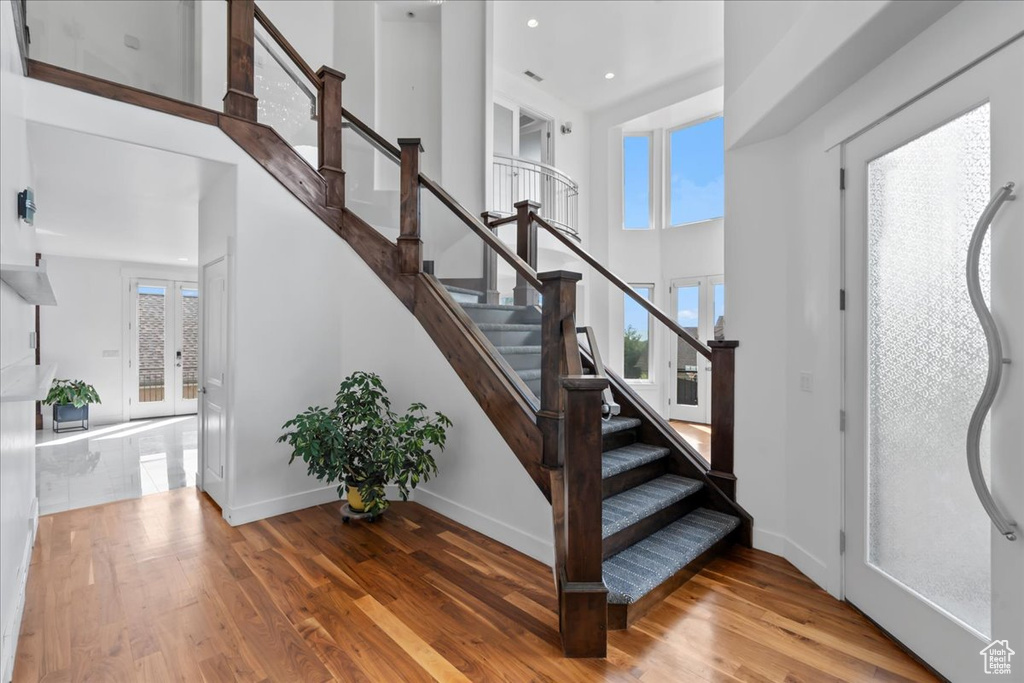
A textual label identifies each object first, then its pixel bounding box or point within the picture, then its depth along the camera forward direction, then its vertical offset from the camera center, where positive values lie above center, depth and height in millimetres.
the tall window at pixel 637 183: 7996 +2706
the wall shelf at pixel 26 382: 1235 -118
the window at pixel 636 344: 7703 -47
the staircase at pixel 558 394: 1941 -292
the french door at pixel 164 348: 7395 -106
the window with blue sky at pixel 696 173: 7410 +2711
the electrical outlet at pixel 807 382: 2562 -226
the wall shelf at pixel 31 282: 1554 +222
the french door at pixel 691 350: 7109 -111
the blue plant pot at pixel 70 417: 6266 -1014
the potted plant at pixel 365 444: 3012 -671
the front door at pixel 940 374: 1545 -131
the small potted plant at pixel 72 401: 6160 -783
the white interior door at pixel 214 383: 3430 -317
